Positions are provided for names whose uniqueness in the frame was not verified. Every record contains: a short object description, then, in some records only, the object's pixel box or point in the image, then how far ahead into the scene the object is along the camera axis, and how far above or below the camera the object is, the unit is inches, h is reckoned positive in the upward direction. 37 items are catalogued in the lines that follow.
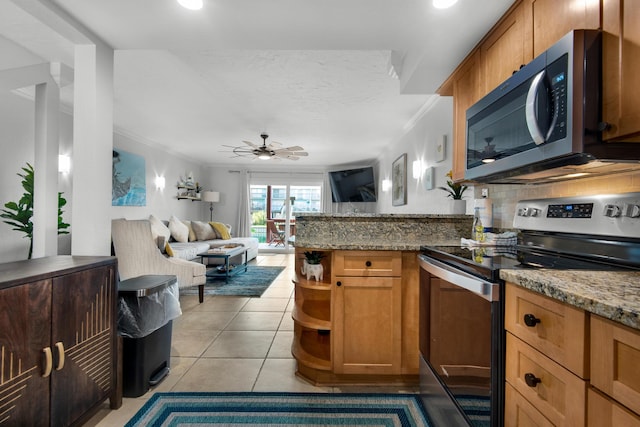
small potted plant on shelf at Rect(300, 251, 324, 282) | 81.9 -13.7
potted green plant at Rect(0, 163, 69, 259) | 103.9 -0.2
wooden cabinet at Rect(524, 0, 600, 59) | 42.9 +30.1
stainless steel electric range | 43.5 -10.5
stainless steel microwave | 41.1 +14.5
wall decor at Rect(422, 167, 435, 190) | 139.5 +16.5
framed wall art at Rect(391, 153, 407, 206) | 189.9 +22.1
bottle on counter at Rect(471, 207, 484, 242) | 76.9 -3.4
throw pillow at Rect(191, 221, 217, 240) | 254.9 -15.0
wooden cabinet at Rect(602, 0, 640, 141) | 37.5 +18.6
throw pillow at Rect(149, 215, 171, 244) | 201.7 -10.7
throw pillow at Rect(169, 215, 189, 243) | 230.8 -14.1
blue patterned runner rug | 64.1 -43.0
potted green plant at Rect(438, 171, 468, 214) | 103.0 +5.9
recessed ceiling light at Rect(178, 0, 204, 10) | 59.7 +40.6
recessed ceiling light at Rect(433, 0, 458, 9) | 60.2 +41.4
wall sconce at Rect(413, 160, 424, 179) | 160.2 +24.0
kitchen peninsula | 74.8 -24.5
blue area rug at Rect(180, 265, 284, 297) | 166.4 -42.4
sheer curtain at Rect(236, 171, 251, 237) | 322.3 +2.8
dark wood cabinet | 44.7 -21.5
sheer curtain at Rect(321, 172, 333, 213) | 324.2 +19.5
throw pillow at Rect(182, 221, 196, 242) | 247.0 -15.9
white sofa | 190.1 -23.0
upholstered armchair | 131.6 -20.1
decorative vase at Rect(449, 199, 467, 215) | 104.5 +2.7
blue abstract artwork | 192.5 +21.0
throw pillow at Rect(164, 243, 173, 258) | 161.9 -19.9
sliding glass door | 331.6 +8.0
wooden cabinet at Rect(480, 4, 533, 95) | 56.7 +33.2
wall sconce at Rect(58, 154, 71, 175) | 149.2 +22.8
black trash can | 70.1 -26.8
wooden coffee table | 191.6 -32.9
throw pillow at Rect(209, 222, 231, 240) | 270.5 -15.3
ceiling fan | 195.9 +40.1
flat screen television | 299.6 +28.2
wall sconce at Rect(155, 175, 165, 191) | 237.9 +22.9
